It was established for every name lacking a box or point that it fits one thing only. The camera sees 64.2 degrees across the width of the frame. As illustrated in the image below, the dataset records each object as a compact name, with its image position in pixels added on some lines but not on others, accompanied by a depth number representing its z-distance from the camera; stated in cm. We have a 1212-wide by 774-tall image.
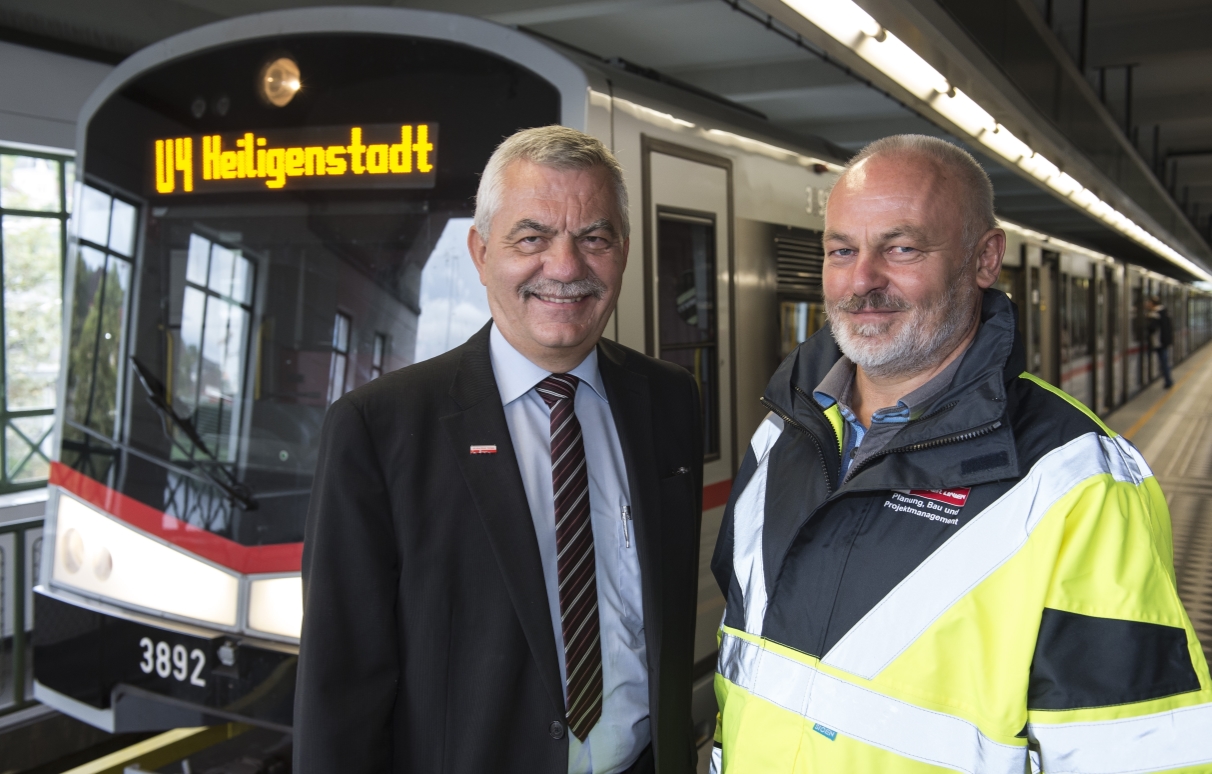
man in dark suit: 169
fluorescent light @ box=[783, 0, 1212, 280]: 298
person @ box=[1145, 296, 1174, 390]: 2120
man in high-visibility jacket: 143
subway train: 282
